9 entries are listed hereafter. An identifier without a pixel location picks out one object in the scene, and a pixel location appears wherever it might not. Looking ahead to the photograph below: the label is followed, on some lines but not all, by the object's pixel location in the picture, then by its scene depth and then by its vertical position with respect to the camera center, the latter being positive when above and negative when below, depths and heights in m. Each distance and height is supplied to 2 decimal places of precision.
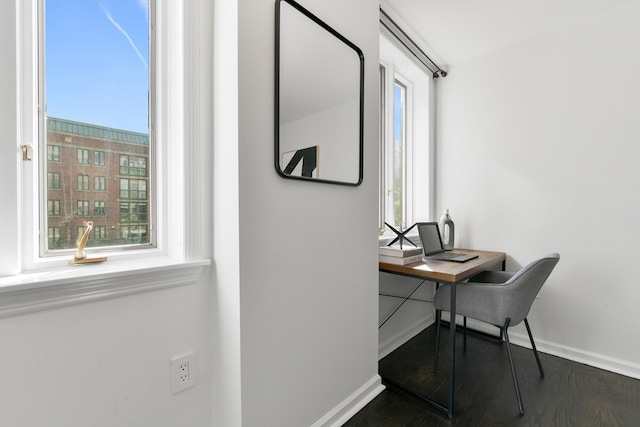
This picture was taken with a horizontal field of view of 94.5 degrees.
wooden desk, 1.51 -0.34
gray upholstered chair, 1.55 -0.47
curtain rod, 2.02 +1.30
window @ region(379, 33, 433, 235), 2.48 +0.64
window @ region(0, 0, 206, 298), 0.86 +0.15
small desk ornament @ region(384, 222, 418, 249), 1.99 -0.17
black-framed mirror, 1.21 +0.52
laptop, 2.08 -0.25
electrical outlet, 1.08 -0.59
